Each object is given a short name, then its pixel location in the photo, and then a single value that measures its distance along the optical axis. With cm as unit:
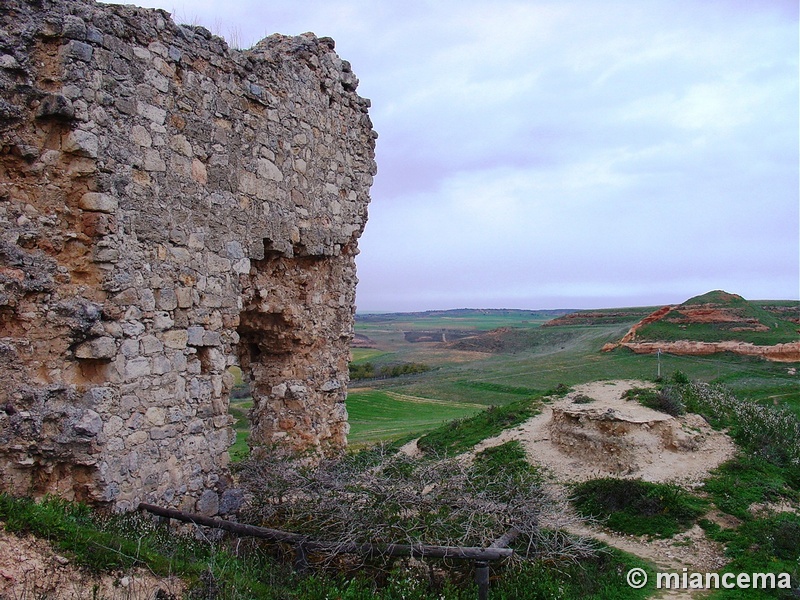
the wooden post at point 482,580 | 475
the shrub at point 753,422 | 1077
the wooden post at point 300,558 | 520
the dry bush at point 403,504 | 527
